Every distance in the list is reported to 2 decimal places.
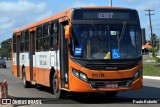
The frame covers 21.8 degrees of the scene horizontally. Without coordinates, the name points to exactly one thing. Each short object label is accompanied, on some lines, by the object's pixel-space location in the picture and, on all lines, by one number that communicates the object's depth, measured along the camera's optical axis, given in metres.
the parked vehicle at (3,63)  61.81
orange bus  13.40
